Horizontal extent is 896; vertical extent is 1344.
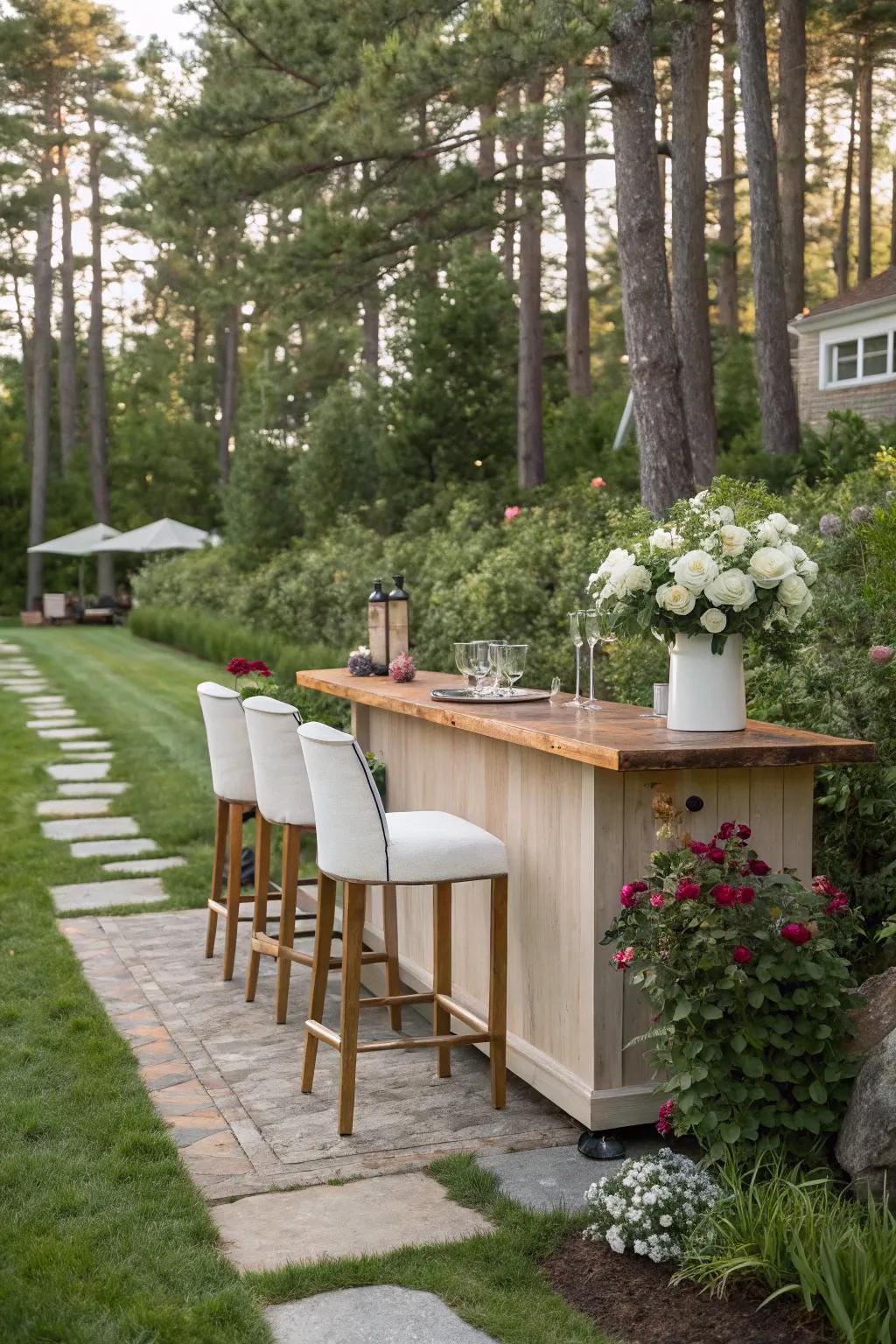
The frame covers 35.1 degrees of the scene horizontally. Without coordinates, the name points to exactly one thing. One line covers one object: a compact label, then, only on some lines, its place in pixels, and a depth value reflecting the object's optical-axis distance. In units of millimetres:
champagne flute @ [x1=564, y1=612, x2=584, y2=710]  4293
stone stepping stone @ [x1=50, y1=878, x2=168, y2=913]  6457
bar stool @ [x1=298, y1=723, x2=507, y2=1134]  3848
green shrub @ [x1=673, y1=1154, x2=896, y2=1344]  2625
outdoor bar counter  3596
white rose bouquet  3688
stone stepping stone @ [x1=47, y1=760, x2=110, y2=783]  9344
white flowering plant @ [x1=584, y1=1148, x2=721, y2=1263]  3057
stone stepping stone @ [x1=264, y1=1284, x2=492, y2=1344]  2777
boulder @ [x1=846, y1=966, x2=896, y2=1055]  3354
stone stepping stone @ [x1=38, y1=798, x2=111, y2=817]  8270
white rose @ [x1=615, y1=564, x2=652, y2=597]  3740
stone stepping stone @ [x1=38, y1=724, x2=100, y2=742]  10969
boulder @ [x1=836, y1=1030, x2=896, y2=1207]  3082
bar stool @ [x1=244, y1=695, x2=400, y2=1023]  4656
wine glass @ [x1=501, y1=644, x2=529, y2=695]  4621
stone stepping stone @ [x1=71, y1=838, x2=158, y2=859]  7328
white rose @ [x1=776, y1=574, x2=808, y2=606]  3701
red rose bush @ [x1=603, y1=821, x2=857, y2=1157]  3211
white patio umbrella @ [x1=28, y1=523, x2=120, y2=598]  25703
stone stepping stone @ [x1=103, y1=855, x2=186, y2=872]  7121
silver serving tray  4573
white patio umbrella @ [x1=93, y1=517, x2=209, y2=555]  23969
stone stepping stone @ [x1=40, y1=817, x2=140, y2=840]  7746
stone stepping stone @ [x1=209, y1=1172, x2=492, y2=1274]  3162
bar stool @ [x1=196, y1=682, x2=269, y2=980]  5324
